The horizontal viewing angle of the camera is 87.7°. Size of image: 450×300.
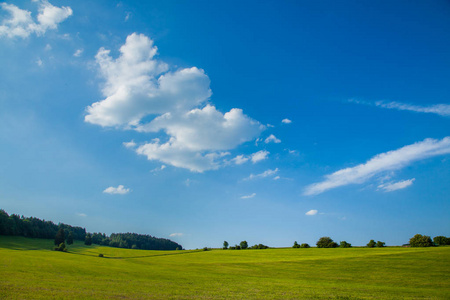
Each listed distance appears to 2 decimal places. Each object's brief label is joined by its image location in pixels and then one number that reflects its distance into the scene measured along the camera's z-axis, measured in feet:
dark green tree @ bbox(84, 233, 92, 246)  526.90
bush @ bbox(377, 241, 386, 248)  267.14
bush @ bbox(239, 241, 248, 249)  393.91
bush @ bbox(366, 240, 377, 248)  270.67
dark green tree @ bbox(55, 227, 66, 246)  419.17
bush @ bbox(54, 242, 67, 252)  360.54
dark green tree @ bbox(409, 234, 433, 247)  227.42
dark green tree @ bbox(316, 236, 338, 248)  295.48
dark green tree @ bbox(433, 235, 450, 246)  226.58
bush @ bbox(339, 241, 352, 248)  289.53
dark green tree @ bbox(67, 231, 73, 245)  491.88
